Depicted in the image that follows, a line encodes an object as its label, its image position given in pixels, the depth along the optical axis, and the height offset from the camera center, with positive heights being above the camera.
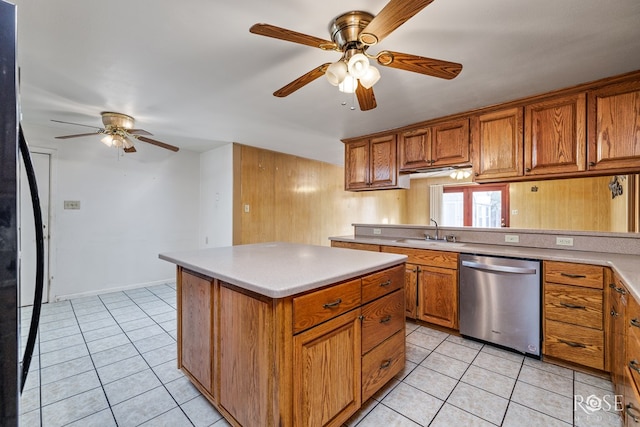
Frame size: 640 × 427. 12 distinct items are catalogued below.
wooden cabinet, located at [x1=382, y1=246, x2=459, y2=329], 2.61 -0.74
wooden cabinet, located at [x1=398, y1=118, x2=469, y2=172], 2.85 +0.74
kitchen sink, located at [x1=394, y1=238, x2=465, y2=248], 2.85 -0.34
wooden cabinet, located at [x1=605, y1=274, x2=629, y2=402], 1.47 -0.74
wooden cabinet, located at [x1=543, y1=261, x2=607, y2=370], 1.95 -0.77
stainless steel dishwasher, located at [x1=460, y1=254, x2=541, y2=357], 2.20 -0.77
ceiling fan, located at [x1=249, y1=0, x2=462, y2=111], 1.23 +0.81
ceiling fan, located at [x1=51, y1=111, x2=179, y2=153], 2.87 +0.90
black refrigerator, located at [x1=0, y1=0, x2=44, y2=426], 0.60 -0.03
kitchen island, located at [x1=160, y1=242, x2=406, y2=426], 1.20 -0.63
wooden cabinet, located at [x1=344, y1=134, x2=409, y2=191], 3.40 +0.63
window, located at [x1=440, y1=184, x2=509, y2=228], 6.14 +0.15
